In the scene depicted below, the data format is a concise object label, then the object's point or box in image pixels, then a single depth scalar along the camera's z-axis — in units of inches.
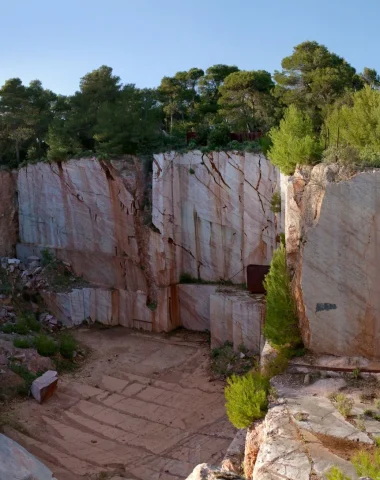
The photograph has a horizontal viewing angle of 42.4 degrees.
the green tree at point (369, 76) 822.1
